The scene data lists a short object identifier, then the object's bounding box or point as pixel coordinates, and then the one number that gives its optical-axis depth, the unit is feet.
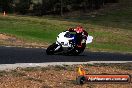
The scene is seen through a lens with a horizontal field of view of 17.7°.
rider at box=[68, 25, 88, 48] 72.43
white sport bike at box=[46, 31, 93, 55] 71.15
